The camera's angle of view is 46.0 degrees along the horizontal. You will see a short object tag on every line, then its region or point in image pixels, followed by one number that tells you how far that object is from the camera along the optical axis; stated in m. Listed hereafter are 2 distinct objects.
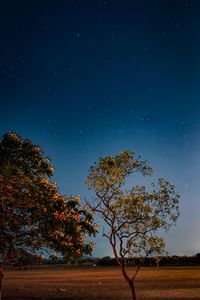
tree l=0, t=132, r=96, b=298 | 11.89
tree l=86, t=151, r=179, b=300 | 13.35
